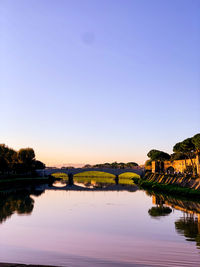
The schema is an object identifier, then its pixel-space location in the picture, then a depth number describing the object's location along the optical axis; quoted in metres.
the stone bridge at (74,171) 116.66
